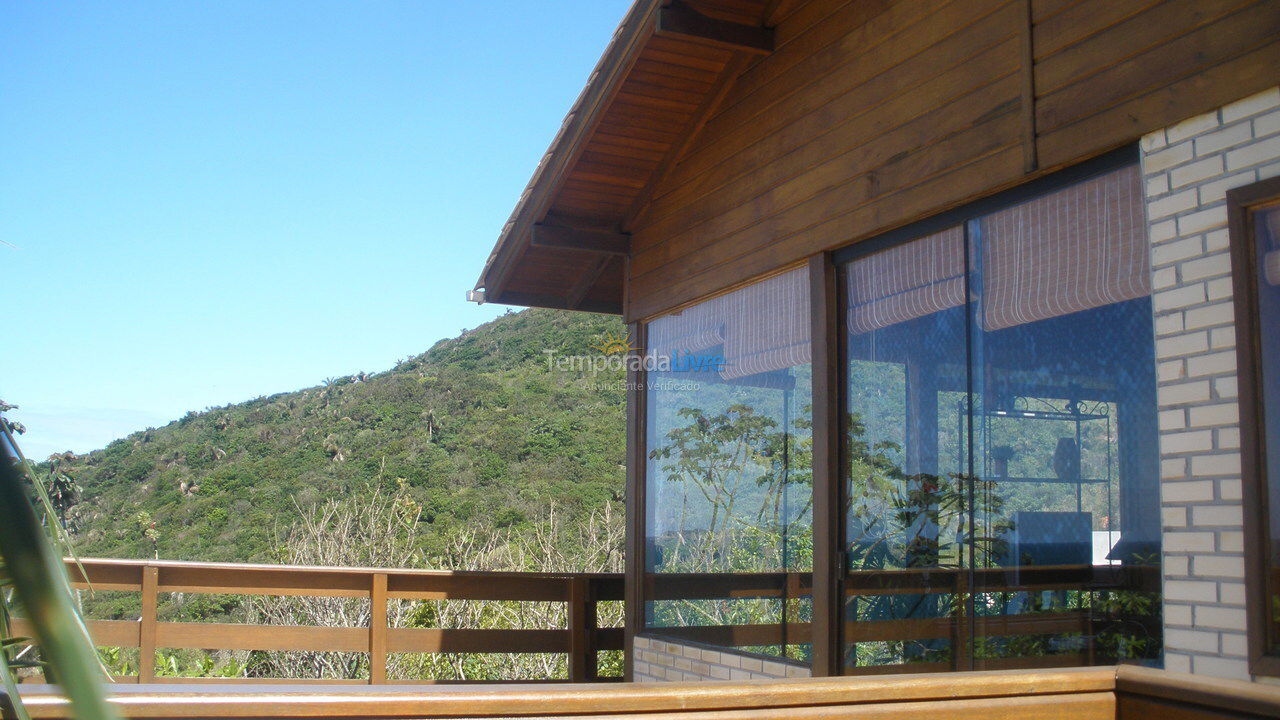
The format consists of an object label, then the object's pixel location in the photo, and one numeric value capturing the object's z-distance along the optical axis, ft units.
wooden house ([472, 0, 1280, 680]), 9.42
